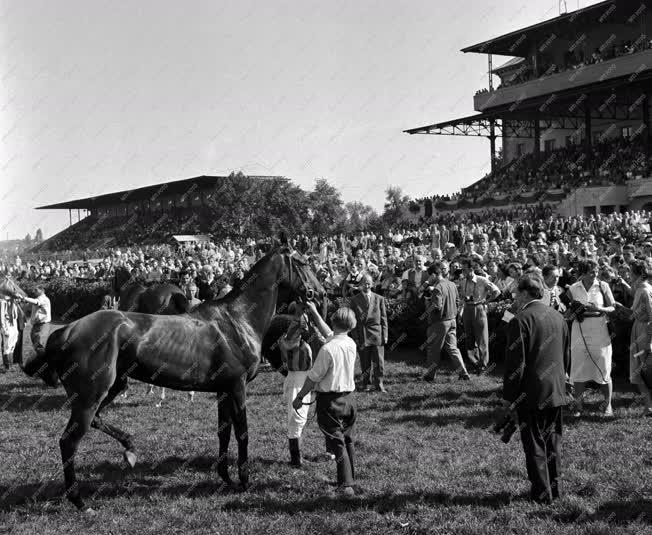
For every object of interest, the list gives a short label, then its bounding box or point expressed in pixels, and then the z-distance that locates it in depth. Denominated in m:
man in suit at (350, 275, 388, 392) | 10.30
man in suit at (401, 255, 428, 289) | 13.77
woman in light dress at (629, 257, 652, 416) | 7.77
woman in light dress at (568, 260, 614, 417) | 7.96
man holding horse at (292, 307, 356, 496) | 5.64
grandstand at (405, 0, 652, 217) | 31.34
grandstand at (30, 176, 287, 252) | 55.44
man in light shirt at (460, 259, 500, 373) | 11.12
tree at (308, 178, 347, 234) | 56.31
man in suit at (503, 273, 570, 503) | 5.20
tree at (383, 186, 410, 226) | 73.91
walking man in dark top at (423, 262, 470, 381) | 10.59
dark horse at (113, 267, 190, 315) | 9.38
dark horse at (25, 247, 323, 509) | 5.64
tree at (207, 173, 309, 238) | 51.34
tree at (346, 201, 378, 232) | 121.26
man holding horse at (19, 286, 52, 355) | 11.84
